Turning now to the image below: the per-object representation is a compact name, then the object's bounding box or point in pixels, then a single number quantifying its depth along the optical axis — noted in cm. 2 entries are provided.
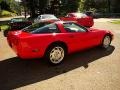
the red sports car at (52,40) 305
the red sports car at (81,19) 832
